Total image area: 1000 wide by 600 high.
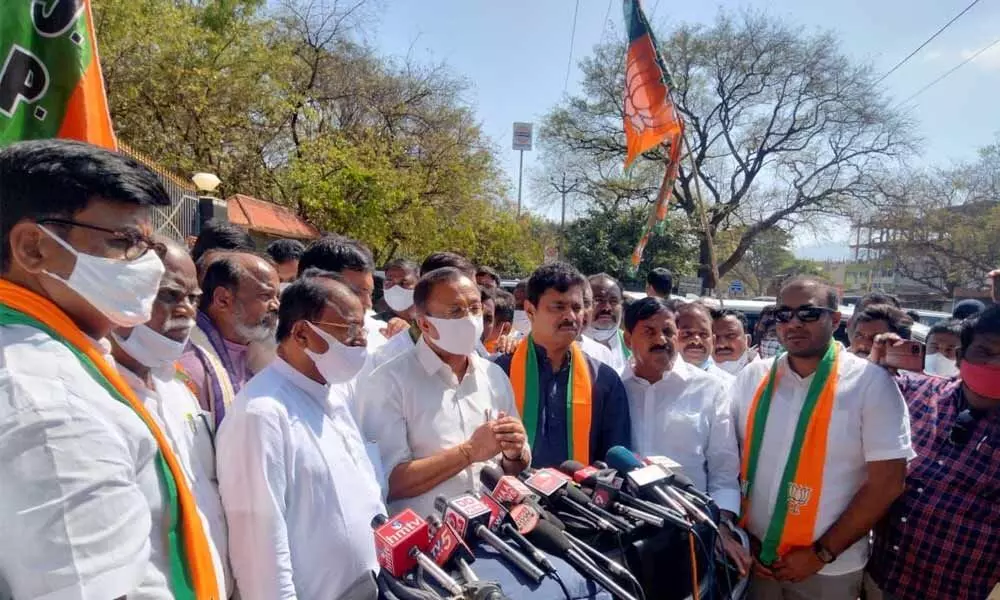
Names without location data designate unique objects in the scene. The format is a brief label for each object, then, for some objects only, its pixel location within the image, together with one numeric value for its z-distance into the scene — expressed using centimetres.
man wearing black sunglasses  248
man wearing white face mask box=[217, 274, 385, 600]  174
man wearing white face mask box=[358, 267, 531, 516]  222
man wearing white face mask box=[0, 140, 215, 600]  103
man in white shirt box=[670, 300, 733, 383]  390
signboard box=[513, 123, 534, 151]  3241
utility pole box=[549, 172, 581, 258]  2473
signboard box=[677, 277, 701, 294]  1631
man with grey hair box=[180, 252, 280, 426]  265
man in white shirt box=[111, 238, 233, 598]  180
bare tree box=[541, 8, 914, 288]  2100
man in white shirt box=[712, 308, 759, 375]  521
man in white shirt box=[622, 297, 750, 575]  277
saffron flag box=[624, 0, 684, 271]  645
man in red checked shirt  254
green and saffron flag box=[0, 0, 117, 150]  288
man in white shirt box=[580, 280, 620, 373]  405
